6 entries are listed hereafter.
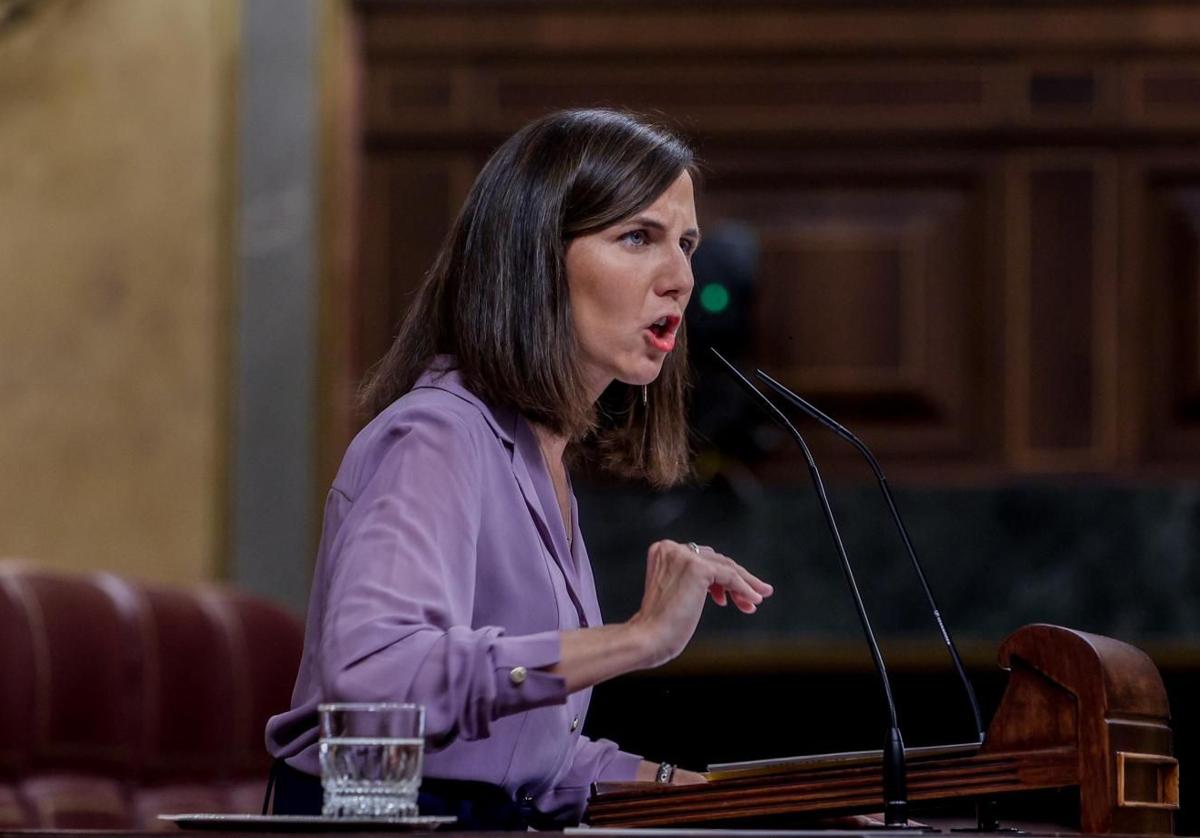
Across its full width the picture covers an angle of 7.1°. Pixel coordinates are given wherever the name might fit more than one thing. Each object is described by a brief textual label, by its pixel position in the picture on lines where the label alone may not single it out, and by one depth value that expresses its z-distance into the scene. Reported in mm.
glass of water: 7736
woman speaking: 7871
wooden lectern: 7837
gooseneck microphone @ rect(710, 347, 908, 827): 7841
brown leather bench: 9256
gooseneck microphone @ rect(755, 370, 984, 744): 8060
